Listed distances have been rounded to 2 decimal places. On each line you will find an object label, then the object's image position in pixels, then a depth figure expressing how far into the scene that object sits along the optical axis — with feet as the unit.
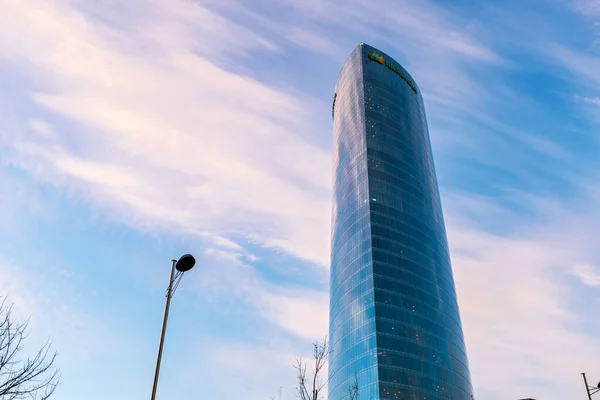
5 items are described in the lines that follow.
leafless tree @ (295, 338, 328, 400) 74.29
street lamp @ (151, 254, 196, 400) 53.84
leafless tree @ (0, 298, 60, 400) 64.94
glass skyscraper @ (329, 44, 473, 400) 356.38
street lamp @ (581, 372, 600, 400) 115.85
